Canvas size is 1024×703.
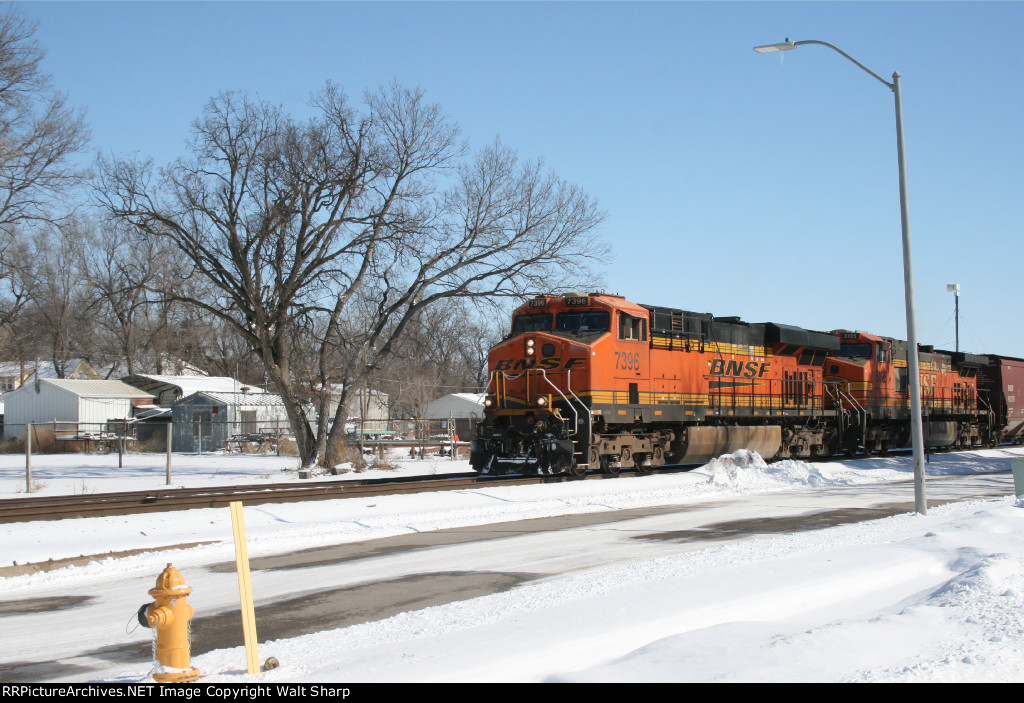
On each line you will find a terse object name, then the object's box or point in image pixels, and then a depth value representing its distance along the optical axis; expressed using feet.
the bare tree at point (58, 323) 218.18
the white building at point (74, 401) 172.45
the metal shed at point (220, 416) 155.63
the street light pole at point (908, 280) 44.80
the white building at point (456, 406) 249.86
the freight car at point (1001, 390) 125.90
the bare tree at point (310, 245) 80.43
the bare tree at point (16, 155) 82.74
